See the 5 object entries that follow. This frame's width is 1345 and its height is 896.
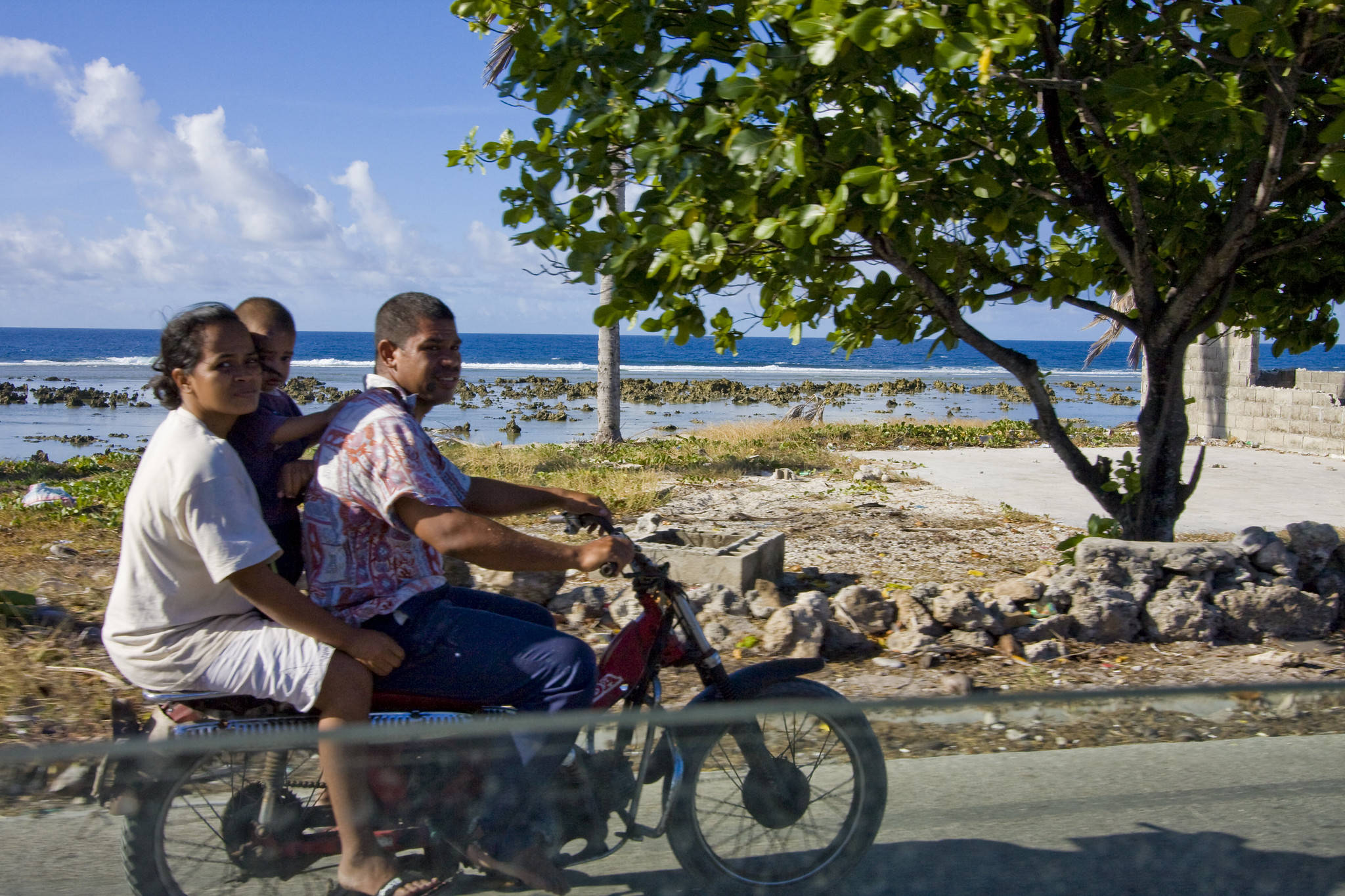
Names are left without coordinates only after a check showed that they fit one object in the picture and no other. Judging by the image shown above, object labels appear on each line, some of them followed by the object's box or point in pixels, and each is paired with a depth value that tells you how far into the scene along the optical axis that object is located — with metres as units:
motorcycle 1.86
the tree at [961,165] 4.24
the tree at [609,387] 15.37
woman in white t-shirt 2.46
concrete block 6.14
